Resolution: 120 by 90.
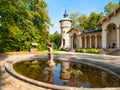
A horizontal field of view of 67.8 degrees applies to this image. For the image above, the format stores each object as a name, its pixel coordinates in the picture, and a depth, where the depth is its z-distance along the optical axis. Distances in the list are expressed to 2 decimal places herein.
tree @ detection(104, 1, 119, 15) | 28.63
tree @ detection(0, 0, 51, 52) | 11.46
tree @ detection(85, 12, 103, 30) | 29.16
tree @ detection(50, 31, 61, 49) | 33.87
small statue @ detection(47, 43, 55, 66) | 7.58
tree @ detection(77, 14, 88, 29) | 32.31
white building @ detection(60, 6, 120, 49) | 16.31
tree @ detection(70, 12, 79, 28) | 33.88
